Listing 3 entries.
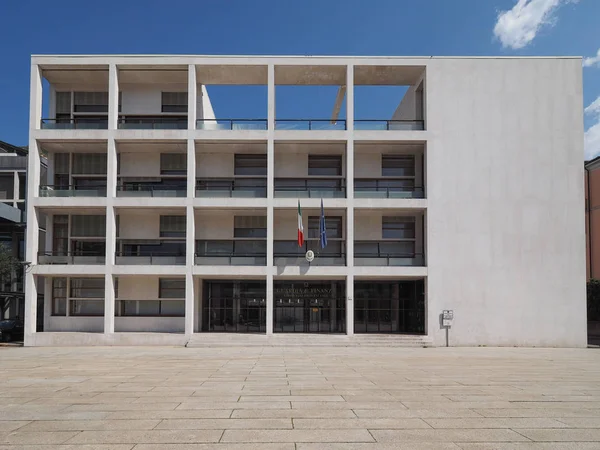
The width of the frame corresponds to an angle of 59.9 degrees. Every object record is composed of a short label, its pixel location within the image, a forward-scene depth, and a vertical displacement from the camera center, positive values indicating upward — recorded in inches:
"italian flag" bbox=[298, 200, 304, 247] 1206.9 +24.9
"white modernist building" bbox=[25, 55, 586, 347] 1212.5 +90.9
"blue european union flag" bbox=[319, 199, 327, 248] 1203.9 +26.3
